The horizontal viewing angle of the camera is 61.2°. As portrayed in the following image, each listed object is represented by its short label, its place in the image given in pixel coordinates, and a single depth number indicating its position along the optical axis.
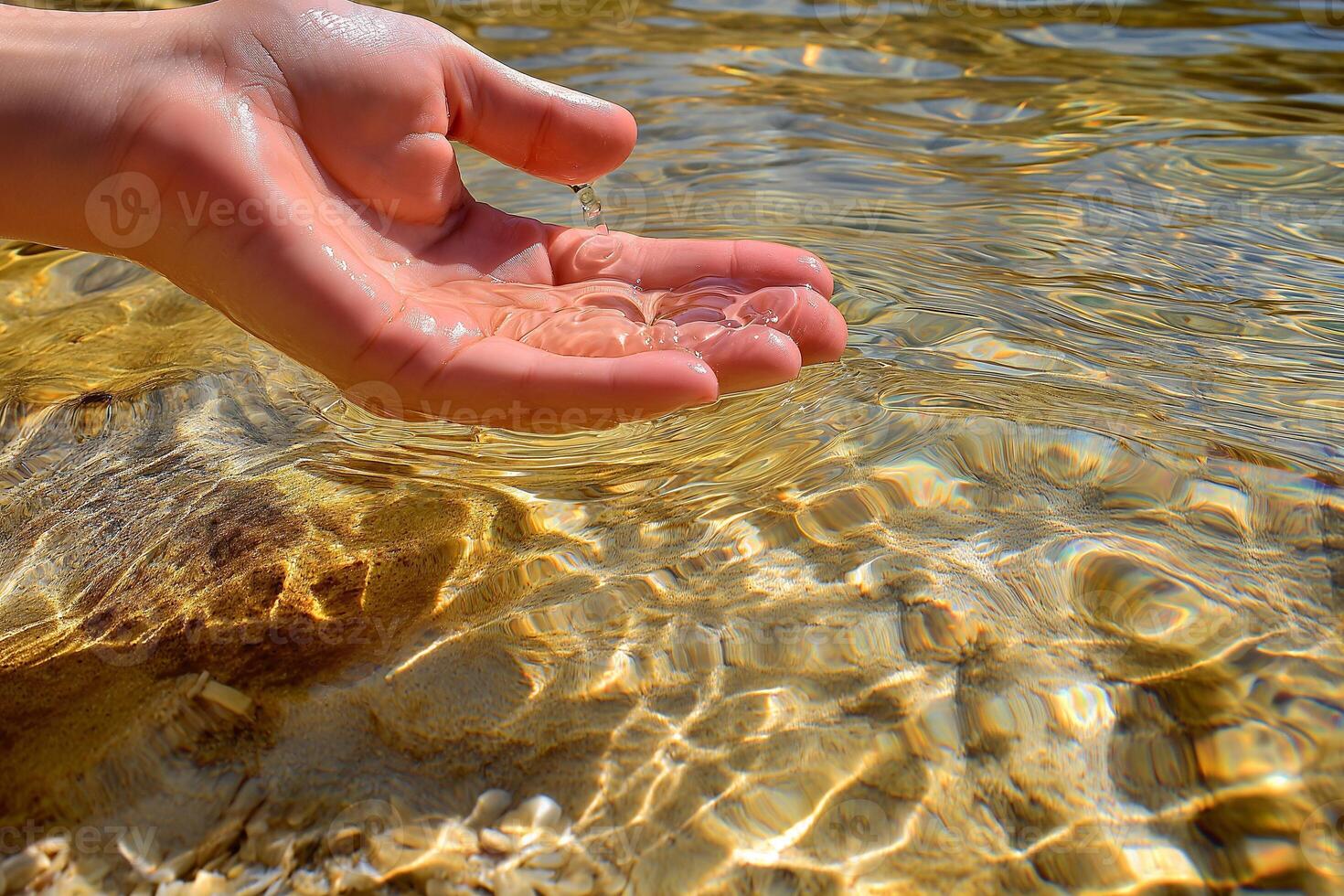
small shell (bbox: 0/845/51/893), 0.16
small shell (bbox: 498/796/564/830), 0.17
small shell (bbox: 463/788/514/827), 0.17
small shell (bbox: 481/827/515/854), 0.17
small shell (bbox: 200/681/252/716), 0.19
